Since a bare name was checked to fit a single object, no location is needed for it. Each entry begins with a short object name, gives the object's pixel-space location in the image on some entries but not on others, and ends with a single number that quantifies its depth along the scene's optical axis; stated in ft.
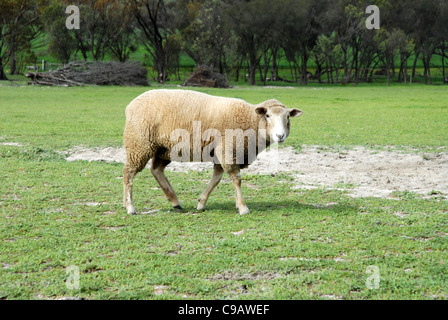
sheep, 24.93
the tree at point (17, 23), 164.25
